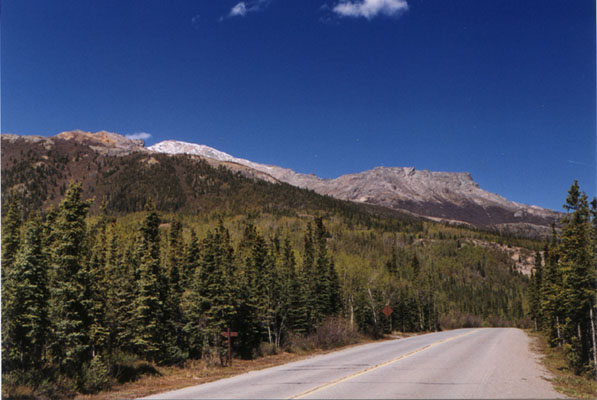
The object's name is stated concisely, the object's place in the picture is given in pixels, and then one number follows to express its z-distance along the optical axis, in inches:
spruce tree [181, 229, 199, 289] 1785.3
